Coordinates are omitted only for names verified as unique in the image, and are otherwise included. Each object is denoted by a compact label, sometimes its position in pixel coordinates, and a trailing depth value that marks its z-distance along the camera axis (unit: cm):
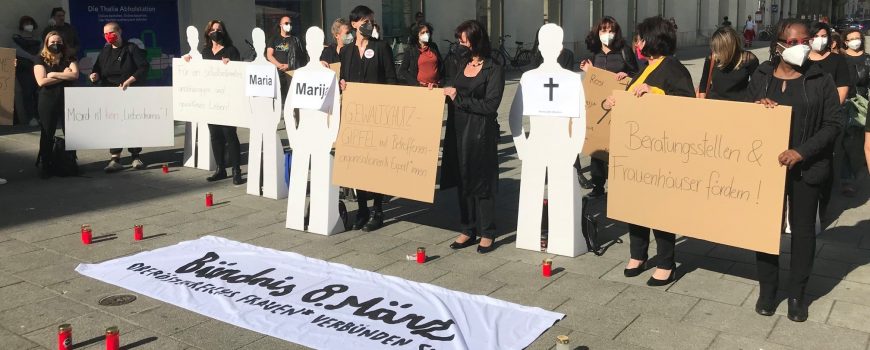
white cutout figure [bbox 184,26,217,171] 1001
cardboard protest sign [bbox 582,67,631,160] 740
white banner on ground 466
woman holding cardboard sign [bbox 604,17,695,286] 528
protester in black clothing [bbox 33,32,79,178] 937
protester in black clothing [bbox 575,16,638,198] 802
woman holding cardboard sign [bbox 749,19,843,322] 461
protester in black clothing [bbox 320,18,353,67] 775
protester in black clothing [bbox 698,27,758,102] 604
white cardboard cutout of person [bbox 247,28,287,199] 830
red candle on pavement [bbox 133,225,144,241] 685
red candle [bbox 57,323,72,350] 434
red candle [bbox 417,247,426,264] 605
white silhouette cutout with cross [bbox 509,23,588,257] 596
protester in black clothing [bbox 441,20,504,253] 603
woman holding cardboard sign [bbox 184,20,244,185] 918
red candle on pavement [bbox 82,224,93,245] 671
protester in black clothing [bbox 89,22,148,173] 981
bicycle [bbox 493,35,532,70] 2595
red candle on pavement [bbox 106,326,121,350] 429
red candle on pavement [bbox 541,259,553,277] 566
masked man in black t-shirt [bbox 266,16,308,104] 1025
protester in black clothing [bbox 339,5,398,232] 714
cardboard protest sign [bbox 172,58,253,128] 909
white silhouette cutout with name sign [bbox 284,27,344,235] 693
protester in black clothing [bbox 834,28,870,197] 815
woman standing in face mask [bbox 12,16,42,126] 1398
